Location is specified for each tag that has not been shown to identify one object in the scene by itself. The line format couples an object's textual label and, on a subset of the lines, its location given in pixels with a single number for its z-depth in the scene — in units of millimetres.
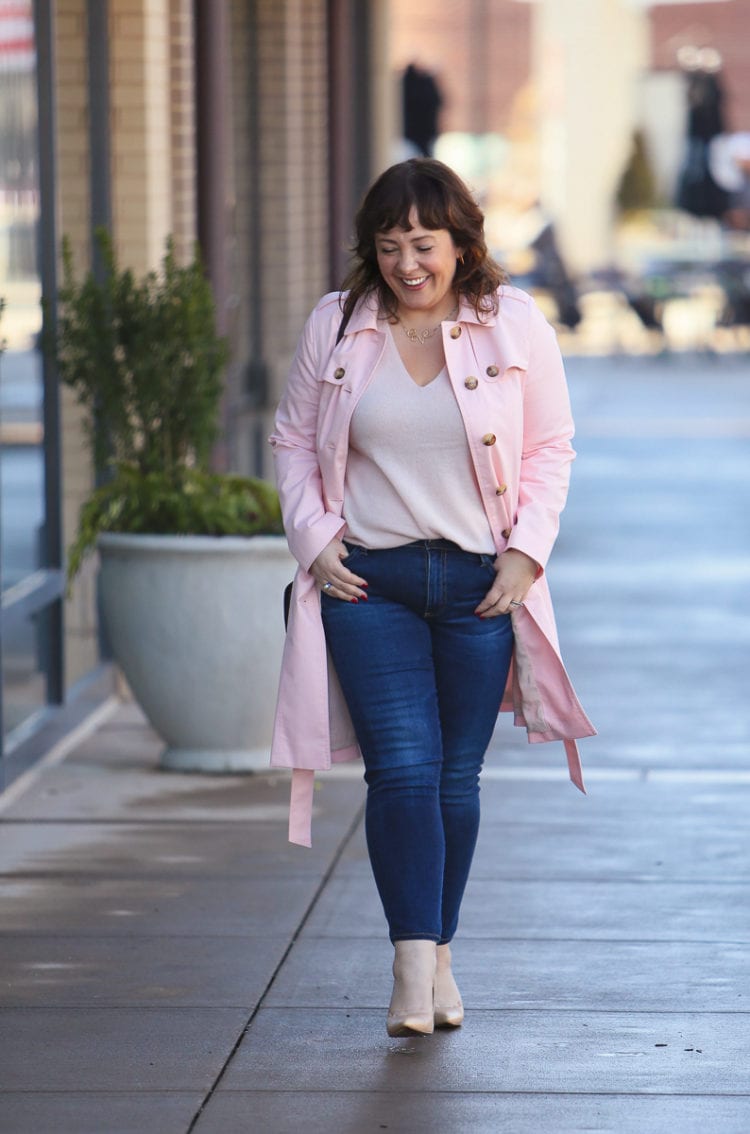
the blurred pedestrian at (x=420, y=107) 42394
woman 8444
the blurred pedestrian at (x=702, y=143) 56926
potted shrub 13376
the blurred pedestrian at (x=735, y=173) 59959
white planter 13361
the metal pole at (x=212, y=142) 15943
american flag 13901
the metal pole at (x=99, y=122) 15643
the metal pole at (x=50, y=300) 14397
